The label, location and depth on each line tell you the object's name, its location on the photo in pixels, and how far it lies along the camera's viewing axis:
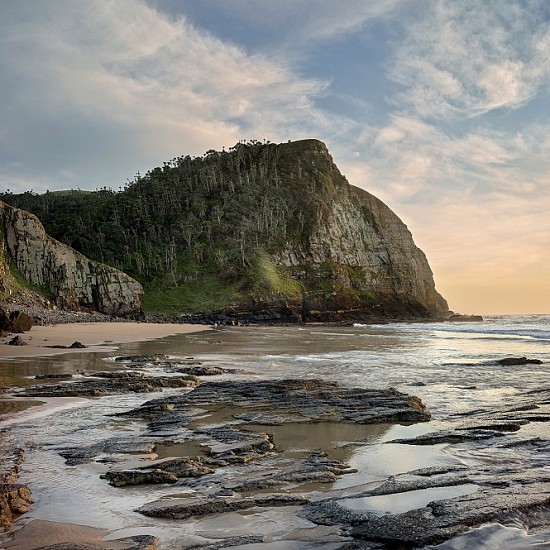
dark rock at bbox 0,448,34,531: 4.77
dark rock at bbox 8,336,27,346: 22.97
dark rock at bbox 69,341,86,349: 24.70
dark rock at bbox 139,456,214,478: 6.49
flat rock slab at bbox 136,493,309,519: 5.11
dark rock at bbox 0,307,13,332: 27.41
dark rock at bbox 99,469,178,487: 6.10
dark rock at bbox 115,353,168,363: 20.59
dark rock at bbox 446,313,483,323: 110.92
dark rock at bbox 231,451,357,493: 6.05
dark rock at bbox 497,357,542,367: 20.83
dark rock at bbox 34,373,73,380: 14.37
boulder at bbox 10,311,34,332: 29.50
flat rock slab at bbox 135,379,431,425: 10.27
